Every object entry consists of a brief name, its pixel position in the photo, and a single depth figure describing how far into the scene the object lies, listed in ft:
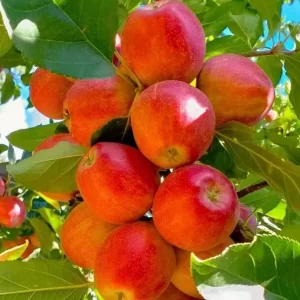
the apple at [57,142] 0.99
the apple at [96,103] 0.87
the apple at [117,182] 0.80
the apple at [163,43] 0.85
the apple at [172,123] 0.78
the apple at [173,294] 0.83
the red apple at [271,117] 2.20
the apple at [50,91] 1.02
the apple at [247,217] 0.95
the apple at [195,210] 0.76
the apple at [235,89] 0.88
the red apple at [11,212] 2.04
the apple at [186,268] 0.79
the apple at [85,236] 0.87
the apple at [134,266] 0.77
